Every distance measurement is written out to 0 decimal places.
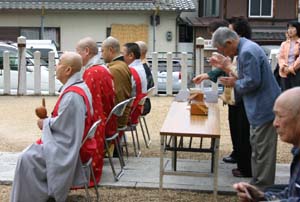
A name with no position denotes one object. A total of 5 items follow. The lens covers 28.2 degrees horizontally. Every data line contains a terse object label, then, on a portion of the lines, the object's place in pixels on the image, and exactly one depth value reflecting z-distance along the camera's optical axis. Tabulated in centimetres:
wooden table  456
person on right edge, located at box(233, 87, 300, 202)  277
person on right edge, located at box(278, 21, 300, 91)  827
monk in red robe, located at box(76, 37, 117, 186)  521
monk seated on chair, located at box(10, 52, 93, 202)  434
